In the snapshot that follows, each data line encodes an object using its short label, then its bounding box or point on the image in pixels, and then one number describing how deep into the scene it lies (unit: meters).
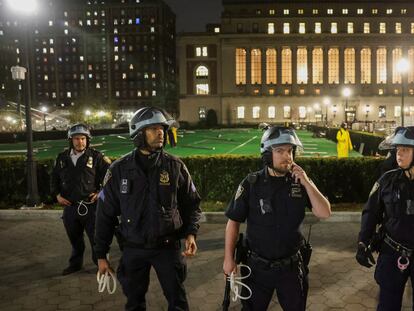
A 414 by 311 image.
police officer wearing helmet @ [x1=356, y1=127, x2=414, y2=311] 4.19
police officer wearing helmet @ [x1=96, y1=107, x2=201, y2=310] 4.13
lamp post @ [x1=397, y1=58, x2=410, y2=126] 22.88
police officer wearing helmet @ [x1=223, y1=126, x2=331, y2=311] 3.79
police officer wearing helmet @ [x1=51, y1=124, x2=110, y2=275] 6.85
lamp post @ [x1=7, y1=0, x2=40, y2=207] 11.55
